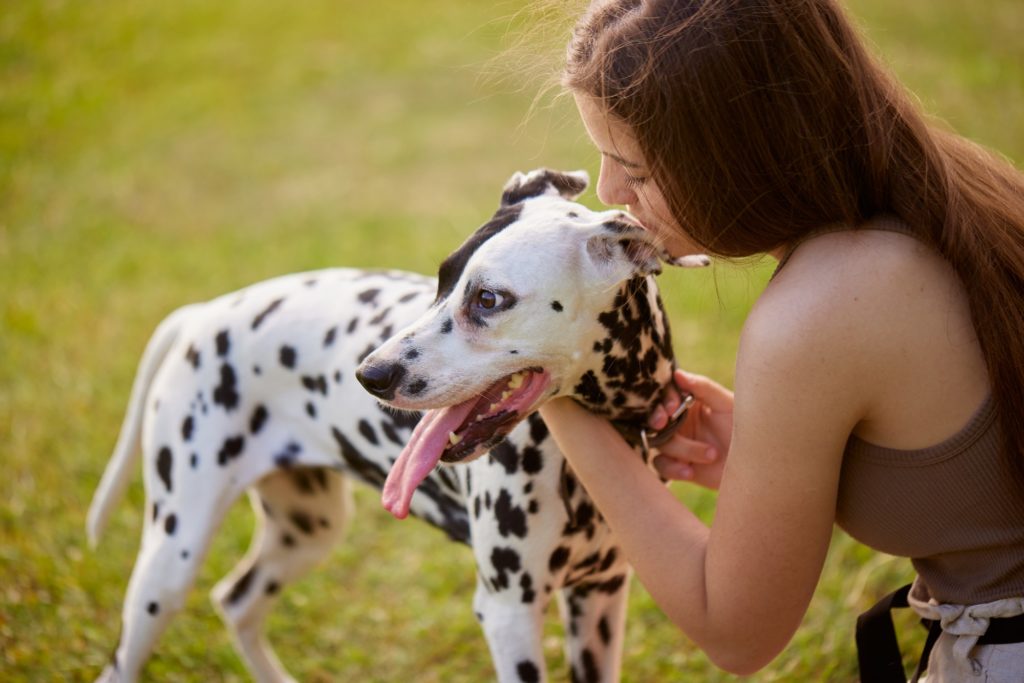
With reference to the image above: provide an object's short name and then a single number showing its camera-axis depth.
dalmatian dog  2.01
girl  1.90
